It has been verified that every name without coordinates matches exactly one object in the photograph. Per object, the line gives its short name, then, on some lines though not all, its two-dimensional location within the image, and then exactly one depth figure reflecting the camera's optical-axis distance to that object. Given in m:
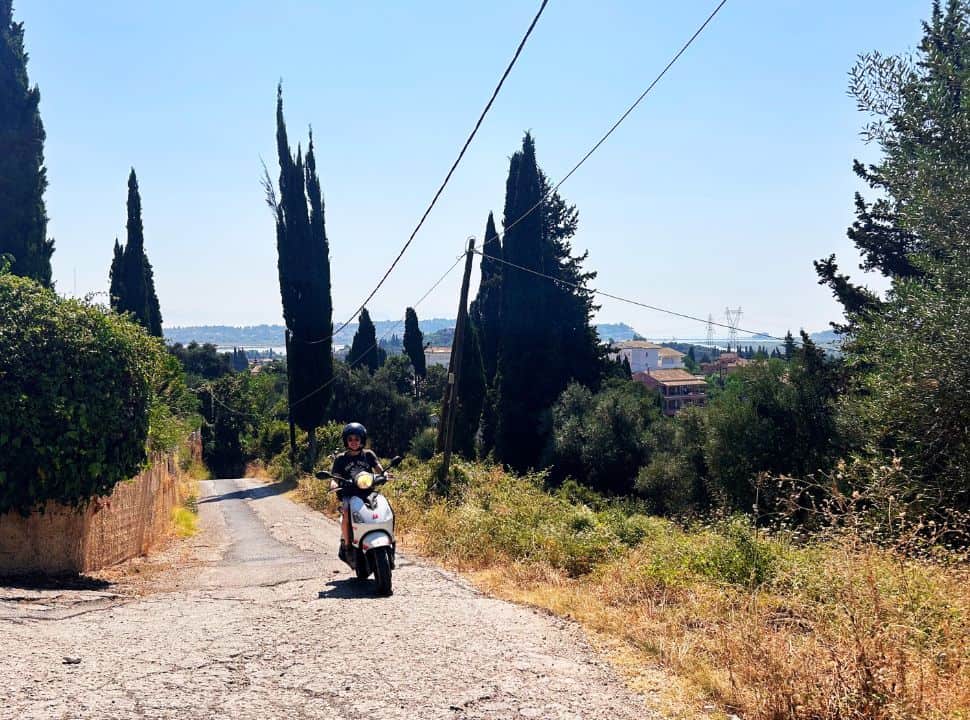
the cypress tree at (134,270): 37.75
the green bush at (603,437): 32.69
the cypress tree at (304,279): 35.91
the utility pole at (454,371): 18.38
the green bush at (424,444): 44.00
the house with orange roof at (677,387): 99.26
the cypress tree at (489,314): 43.16
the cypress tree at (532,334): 38.53
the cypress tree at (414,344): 66.75
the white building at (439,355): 164.62
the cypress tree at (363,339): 62.19
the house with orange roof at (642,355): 189.75
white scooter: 7.68
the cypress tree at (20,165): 21.50
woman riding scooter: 8.49
